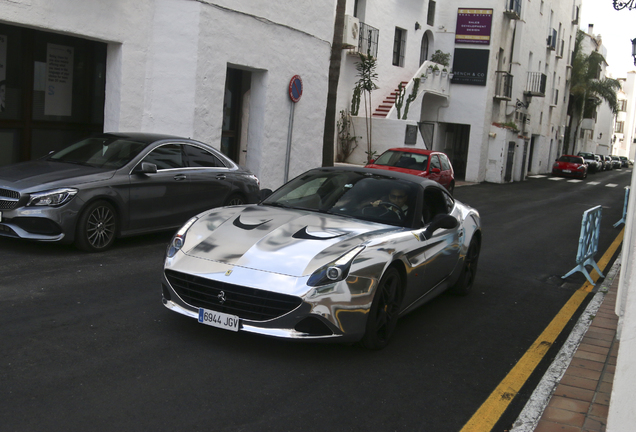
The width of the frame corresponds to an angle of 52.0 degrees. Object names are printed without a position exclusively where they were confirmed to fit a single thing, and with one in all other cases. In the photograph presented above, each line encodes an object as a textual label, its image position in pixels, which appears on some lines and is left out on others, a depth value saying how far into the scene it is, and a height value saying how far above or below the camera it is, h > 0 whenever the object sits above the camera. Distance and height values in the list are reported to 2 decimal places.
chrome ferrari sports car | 4.81 -0.96
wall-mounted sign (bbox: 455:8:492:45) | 34.09 +6.54
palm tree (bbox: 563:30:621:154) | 58.19 +7.03
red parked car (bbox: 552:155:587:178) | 46.69 -0.53
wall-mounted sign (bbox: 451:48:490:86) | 34.22 +4.46
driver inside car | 6.24 -0.53
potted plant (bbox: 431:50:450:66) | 34.12 +4.72
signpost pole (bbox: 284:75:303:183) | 16.55 +1.00
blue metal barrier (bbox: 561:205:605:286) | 9.45 -1.21
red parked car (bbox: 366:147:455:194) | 18.42 -0.48
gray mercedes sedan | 7.77 -0.88
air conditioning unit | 25.30 +4.25
